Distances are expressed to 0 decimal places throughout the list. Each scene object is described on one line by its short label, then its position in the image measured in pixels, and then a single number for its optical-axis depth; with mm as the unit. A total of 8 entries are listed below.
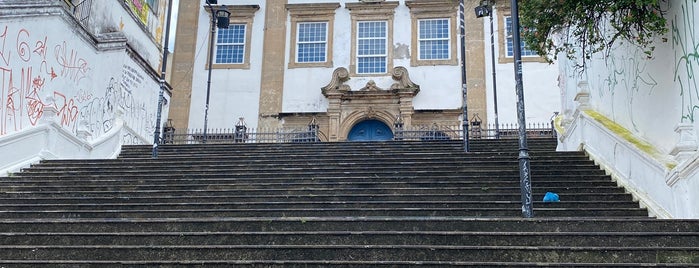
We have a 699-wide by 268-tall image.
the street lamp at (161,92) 13413
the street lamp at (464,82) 12840
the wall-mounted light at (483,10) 16211
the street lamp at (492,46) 16719
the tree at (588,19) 8070
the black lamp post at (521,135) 7191
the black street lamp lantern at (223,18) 20094
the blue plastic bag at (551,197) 8398
